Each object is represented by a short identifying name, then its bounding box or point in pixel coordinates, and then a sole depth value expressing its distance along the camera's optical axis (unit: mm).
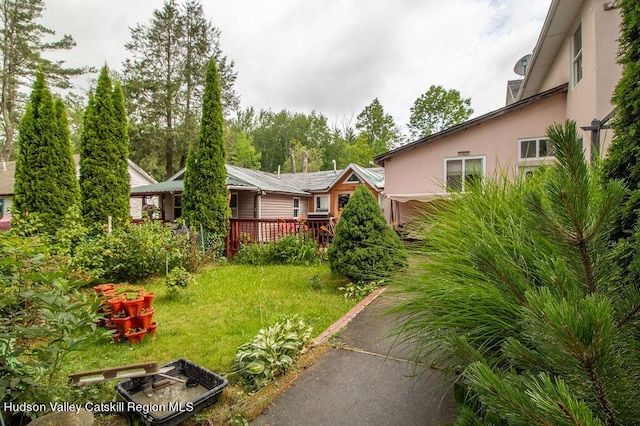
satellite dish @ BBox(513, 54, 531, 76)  11199
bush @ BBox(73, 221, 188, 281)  5840
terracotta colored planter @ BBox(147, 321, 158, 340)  3621
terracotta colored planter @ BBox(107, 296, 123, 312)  3497
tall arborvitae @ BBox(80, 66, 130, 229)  7641
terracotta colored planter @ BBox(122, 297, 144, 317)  3493
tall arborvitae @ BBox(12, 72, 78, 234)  6883
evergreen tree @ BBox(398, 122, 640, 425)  541
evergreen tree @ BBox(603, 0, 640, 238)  1112
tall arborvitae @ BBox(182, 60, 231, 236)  9695
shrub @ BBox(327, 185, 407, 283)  5277
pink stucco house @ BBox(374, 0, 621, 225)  5316
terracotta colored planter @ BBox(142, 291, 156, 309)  3655
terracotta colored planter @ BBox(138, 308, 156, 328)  3525
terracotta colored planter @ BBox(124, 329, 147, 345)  3453
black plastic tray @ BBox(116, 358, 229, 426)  2014
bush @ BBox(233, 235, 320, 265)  8047
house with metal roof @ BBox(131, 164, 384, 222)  14156
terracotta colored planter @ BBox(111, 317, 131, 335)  3450
